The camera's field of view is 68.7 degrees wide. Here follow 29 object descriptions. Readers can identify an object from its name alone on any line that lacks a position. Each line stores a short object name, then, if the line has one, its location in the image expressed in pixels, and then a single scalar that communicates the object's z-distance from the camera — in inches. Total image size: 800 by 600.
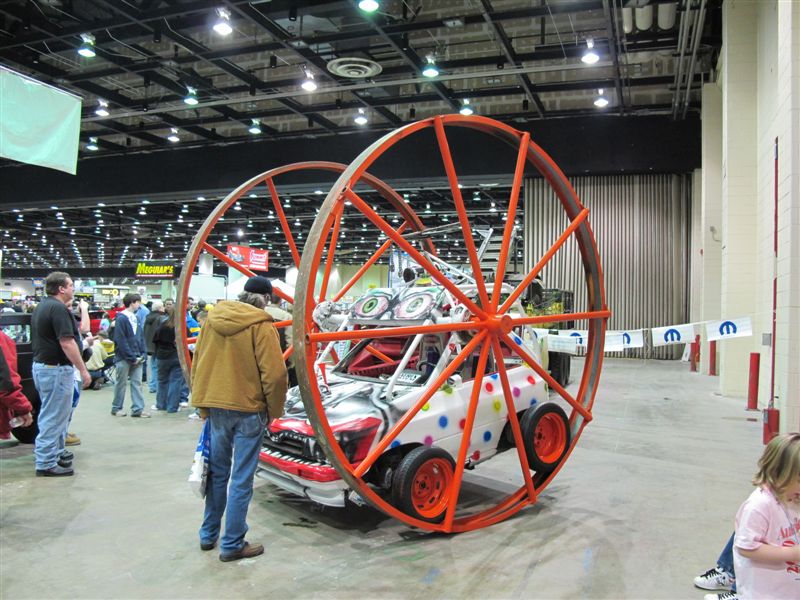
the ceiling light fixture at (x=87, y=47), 472.1
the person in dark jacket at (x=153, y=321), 376.3
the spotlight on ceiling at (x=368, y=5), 406.3
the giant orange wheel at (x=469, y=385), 144.5
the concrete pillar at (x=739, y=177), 436.5
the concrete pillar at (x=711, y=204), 581.3
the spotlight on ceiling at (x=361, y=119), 666.8
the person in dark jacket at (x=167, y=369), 354.3
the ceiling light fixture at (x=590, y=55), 471.8
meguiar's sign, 877.0
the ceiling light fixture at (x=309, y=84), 542.7
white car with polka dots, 166.1
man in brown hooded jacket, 150.3
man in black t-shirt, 218.8
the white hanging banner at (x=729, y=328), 299.3
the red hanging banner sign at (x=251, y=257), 877.5
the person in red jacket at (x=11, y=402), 204.4
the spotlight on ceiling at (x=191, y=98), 586.9
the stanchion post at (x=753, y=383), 383.6
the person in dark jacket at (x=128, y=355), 345.4
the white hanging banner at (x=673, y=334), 295.6
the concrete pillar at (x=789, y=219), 223.8
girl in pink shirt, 93.4
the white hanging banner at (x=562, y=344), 343.3
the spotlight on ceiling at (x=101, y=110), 639.5
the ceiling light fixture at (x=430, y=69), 511.8
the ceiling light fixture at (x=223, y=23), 435.9
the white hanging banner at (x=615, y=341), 323.9
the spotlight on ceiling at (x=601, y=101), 610.2
